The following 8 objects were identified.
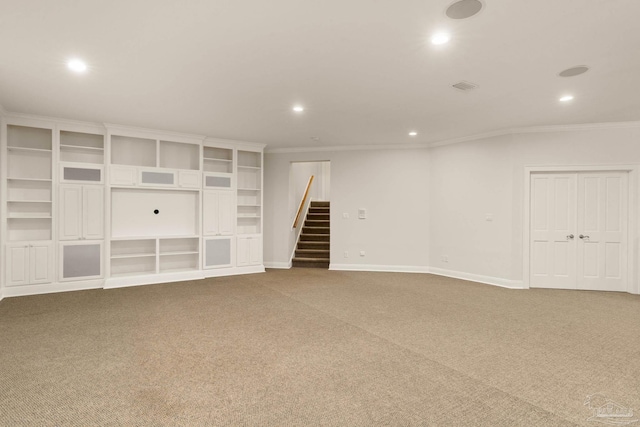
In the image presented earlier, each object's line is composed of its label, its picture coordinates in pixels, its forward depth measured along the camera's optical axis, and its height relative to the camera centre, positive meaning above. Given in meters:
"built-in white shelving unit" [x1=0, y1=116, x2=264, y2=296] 5.29 +0.13
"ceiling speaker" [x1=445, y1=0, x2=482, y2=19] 2.34 +1.47
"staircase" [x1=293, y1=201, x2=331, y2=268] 8.09 -0.70
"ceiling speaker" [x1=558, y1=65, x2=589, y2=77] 3.39 +1.49
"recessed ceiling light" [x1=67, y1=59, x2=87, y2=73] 3.32 +1.50
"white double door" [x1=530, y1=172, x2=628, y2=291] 5.54 -0.25
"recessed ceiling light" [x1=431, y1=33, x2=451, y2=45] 2.78 +1.48
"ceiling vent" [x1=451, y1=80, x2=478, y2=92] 3.82 +1.49
